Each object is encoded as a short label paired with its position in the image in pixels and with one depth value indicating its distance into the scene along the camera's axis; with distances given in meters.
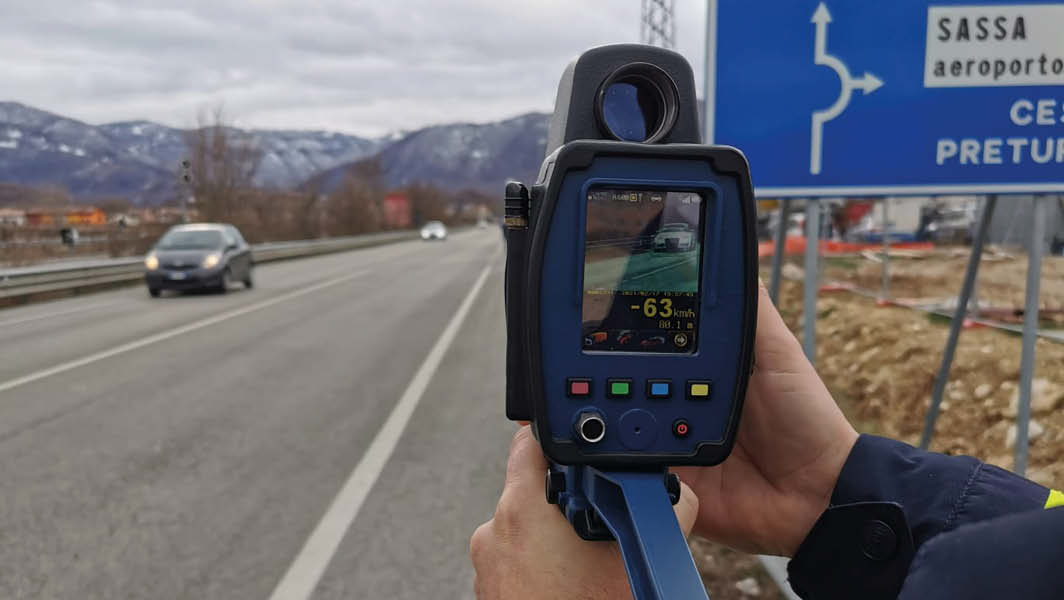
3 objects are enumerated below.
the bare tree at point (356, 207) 72.69
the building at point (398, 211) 94.75
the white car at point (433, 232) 61.62
